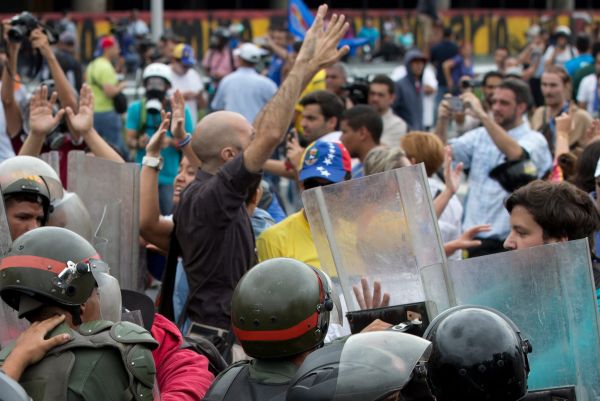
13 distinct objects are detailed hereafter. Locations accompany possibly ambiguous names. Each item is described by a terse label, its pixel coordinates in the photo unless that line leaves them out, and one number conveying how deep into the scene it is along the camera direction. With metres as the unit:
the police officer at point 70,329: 4.86
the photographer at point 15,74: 11.46
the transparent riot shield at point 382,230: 6.20
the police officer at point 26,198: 6.97
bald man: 7.46
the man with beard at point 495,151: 11.94
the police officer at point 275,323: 4.89
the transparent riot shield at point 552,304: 5.26
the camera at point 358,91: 17.05
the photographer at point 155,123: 15.29
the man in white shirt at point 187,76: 21.54
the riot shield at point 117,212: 7.74
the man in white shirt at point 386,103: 15.62
